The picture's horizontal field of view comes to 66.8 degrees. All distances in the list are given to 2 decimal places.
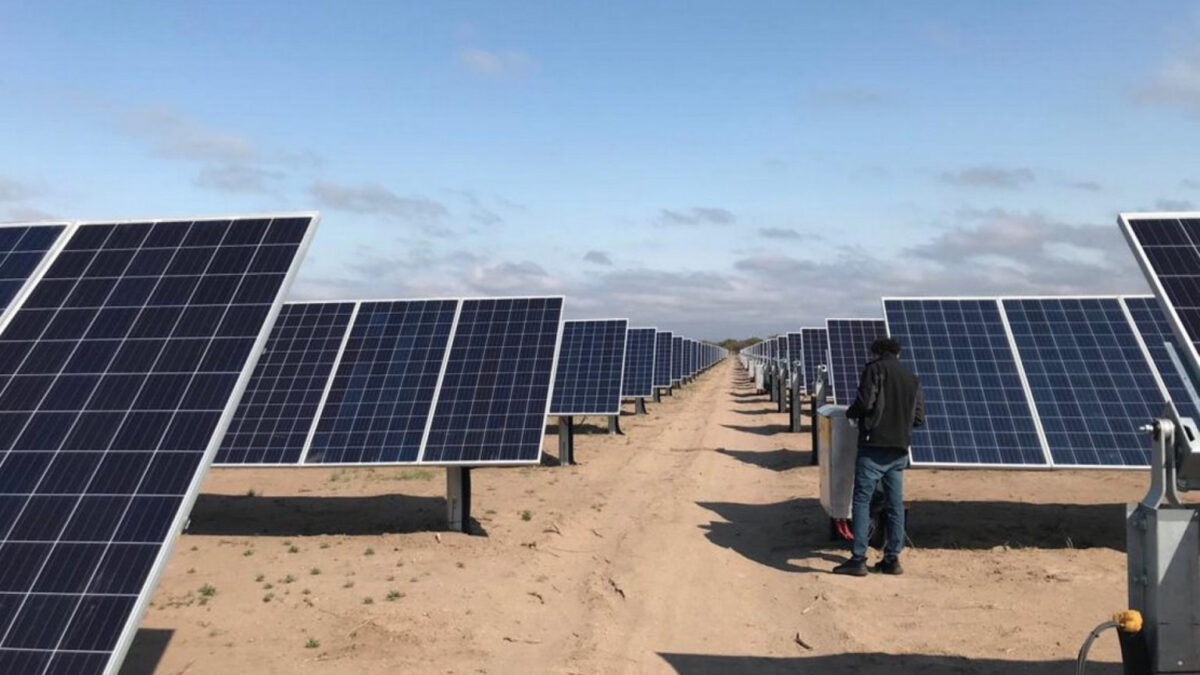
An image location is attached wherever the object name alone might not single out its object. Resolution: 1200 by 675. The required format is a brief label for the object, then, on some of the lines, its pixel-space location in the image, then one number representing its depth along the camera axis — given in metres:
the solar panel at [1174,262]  7.95
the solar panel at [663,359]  41.53
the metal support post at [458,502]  12.31
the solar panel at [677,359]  49.22
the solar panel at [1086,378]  10.73
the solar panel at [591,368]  22.79
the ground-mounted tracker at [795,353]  26.58
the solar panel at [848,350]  20.75
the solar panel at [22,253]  7.89
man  9.55
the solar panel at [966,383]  10.73
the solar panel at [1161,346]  11.46
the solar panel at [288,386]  12.23
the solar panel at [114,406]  5.22
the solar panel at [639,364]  33.41
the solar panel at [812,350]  29.97
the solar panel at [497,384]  11.66
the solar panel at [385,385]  11.95
